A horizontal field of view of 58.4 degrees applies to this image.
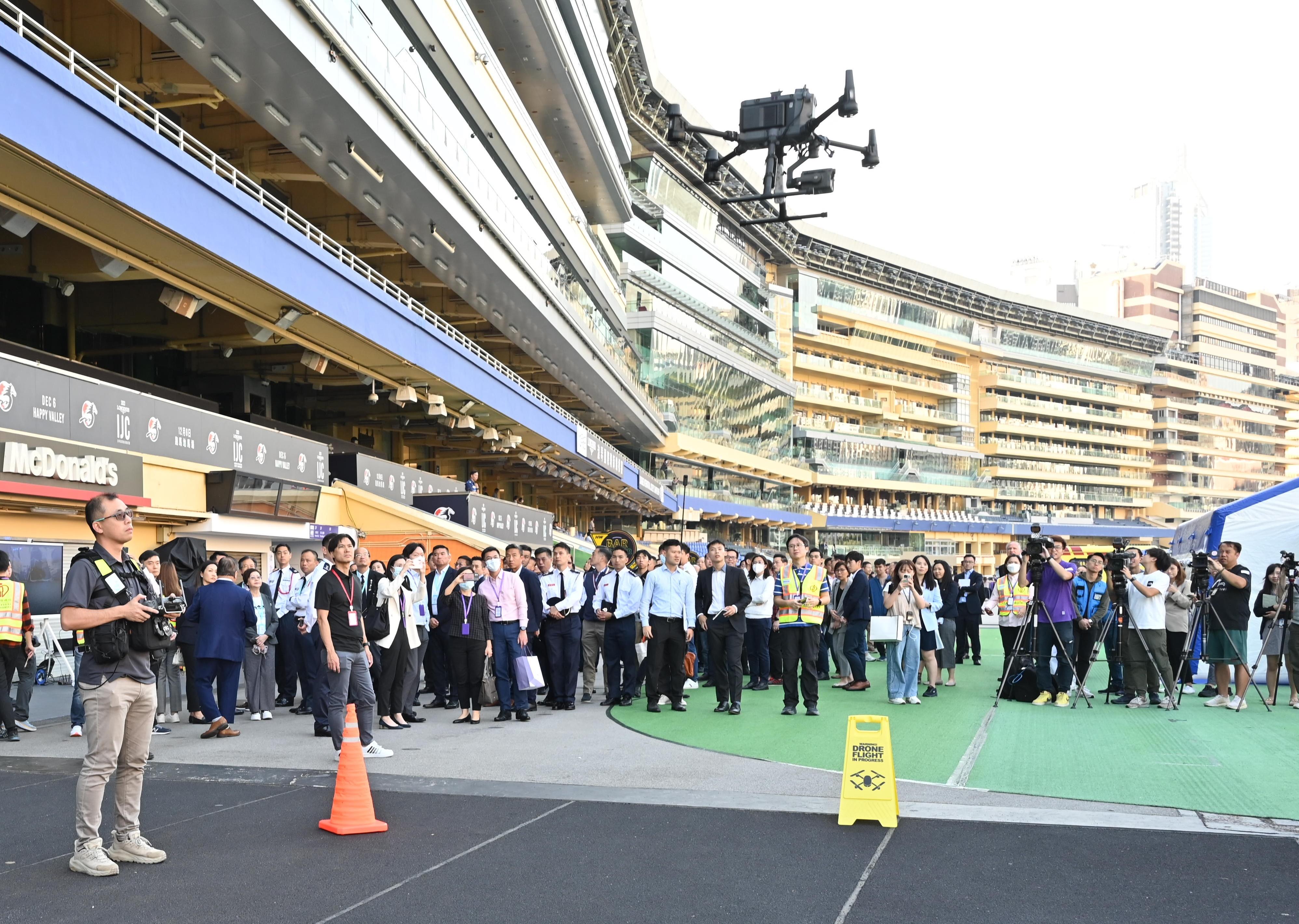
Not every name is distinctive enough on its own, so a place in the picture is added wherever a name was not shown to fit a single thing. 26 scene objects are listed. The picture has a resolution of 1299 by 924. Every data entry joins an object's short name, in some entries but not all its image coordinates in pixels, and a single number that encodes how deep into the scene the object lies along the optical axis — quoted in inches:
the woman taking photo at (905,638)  548.1
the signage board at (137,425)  541.6
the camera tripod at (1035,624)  536.1
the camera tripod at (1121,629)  534.0
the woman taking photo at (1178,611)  558.6
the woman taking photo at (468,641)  494.9
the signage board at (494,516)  1088.8
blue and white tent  705.0
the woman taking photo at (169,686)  482.6
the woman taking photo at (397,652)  470.6
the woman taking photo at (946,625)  667.4
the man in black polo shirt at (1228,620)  529.3
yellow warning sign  283.3
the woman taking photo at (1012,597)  591.2
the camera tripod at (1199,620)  534.0
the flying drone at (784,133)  370.6
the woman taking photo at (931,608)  607.2
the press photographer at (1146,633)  531.8
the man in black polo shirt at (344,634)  365.7
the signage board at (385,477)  965.8
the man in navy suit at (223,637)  464.4
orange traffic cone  276.8
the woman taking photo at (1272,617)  537.3
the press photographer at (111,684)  241.3
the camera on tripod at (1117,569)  533.6
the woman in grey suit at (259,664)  503.2
